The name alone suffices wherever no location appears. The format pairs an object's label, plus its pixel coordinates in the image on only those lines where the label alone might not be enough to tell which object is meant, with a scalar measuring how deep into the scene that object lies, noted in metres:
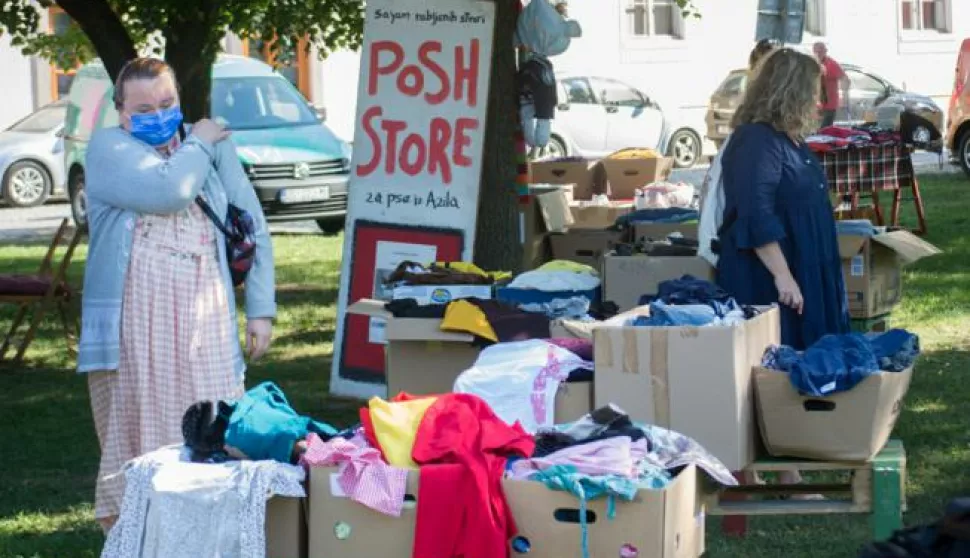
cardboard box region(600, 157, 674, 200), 12.59
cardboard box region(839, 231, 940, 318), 7.91
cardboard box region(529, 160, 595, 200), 12.60
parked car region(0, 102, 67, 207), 22.91
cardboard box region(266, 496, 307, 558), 4.54
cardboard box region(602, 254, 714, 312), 7.45
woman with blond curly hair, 6.43
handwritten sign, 8.85
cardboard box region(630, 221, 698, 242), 8.91
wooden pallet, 5.44
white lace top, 4.39
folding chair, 10.88
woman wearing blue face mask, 5.60
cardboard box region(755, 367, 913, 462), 5.44
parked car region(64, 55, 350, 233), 17.77
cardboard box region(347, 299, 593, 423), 6.77
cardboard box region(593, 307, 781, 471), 5.39
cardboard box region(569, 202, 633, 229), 11.18
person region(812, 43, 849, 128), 19.99
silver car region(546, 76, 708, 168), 25.66
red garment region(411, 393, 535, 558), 4.33
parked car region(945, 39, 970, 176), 20.25
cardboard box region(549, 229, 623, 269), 9.80
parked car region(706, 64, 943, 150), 25.25
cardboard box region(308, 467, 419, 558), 4.47
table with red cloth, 14.48
